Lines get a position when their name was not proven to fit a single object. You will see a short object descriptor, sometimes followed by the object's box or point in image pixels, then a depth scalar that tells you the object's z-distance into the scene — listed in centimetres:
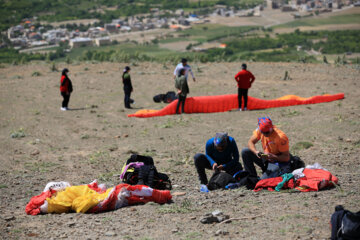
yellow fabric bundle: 1552
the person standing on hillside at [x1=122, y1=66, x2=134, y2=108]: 3712
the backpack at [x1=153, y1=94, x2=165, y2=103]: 3991
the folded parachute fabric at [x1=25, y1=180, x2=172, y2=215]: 1560
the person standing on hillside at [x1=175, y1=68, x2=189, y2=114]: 3309
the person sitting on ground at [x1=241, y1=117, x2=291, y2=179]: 1708
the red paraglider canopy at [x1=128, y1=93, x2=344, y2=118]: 3422
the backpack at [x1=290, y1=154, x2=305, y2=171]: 1745
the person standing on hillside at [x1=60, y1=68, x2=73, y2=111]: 3712
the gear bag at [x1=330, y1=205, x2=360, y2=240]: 1113
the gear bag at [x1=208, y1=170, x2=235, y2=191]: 1739
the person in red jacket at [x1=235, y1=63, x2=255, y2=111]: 3294
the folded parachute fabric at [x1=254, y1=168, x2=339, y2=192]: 1591
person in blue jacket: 1784
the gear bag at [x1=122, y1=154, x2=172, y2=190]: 1723
